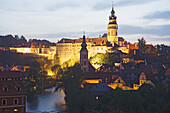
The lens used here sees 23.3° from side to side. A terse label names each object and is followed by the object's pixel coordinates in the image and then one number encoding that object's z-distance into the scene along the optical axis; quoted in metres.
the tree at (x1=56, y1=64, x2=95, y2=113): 62.65
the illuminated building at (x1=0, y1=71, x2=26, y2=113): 57.03
